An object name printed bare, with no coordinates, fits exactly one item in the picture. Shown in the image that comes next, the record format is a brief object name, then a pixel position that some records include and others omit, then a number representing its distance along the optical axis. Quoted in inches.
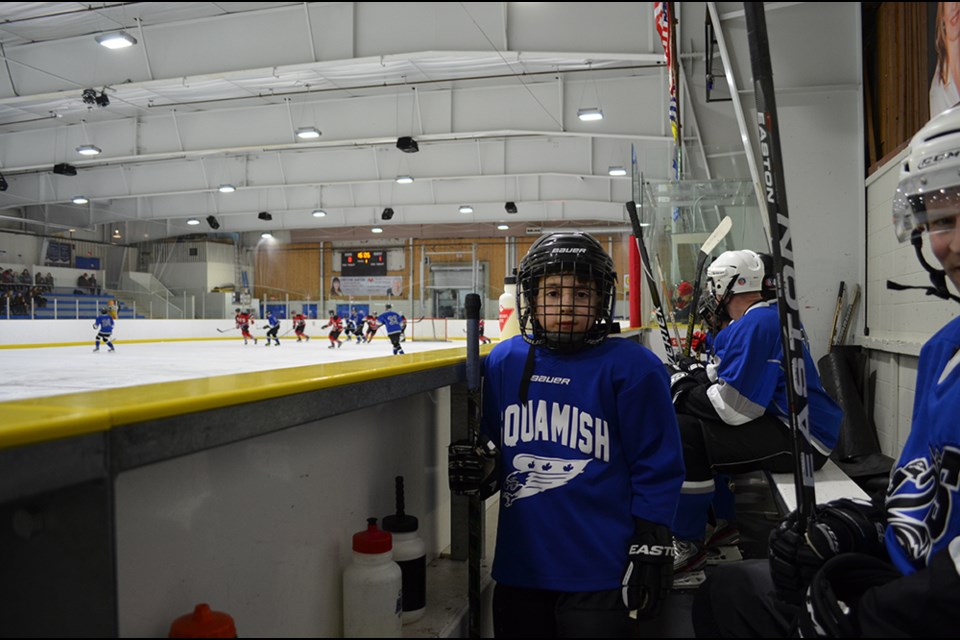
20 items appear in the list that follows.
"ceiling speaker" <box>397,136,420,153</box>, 464.4
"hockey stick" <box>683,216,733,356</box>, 154.9
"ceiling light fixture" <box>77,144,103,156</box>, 542.3
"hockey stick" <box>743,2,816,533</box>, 44.2
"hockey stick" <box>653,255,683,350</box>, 210.5
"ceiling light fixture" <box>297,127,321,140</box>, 459.2
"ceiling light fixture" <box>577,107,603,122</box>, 403.3
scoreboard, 905.5
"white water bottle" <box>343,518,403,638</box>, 48.8
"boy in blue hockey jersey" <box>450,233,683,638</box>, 51.8
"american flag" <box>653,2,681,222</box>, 207.6
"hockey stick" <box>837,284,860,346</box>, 194.9
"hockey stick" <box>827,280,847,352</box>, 195.9
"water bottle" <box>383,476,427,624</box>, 54.2
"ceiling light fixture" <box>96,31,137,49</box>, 327.0
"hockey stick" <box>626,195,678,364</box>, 139.9
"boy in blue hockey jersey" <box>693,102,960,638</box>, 36.5
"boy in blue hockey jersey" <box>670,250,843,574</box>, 93.4
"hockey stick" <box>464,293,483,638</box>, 55.6
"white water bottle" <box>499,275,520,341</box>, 124.0
